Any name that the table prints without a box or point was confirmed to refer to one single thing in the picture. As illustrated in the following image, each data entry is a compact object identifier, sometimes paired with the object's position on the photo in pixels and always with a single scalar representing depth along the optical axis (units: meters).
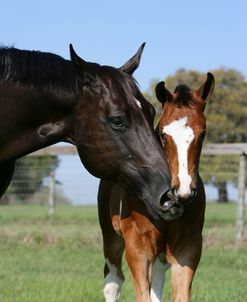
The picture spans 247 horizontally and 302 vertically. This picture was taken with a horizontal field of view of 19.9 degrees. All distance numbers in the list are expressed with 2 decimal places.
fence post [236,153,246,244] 12.50
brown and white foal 5.19
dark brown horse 4.21
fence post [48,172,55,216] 18.69
